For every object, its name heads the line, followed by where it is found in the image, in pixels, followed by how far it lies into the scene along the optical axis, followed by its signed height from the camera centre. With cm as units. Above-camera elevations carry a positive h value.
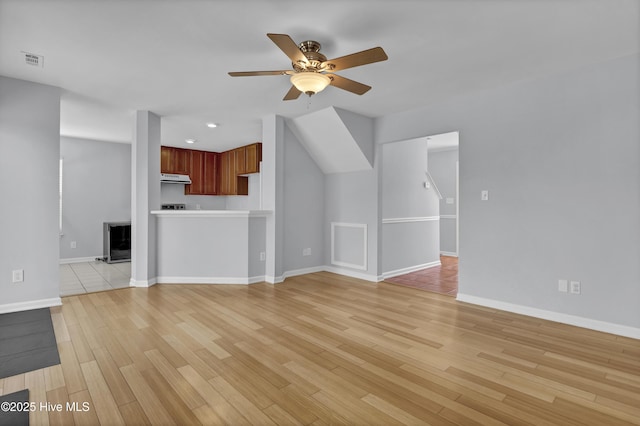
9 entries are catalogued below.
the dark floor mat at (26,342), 224 -102
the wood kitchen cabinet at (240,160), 697 +118
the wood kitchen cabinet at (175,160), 699 +120
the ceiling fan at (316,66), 218 +108
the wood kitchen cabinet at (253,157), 663 +118
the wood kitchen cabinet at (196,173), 744 +95
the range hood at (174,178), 691 +79
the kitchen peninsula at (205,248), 460 -47
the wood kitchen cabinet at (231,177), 728 +88
